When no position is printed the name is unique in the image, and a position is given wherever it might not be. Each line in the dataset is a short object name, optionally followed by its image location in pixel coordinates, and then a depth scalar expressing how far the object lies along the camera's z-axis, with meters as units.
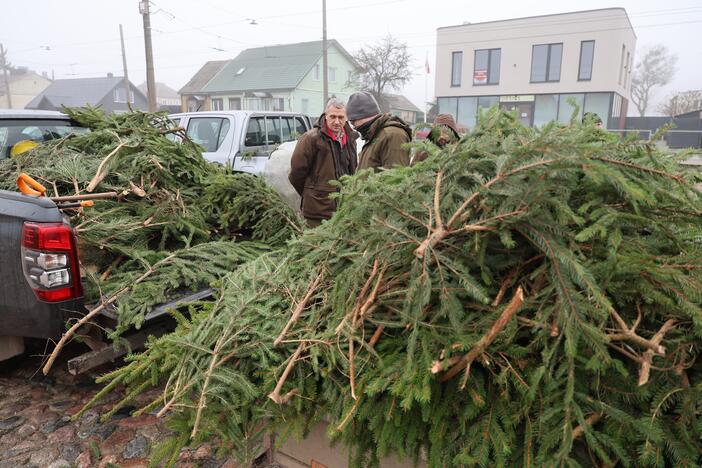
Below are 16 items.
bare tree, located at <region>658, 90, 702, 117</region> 42.72
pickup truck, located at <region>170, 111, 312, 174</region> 7.78
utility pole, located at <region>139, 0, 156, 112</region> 16.31
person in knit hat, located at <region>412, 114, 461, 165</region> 2.31
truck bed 2.81
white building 32.16
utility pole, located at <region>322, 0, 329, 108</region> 22.88
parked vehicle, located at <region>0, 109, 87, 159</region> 4.44
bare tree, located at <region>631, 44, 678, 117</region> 55.97
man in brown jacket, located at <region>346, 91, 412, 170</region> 4.17
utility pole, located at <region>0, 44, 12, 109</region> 61.00
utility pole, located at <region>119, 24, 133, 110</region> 33.05
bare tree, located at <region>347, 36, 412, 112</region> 42.34
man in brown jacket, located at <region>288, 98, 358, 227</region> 4.35
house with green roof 41.06
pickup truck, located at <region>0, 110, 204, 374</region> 2.78
